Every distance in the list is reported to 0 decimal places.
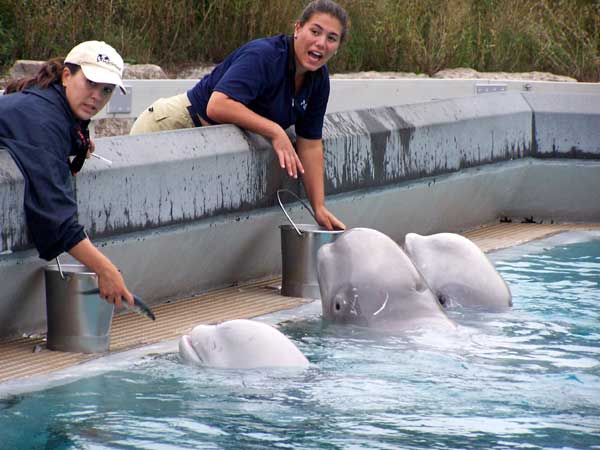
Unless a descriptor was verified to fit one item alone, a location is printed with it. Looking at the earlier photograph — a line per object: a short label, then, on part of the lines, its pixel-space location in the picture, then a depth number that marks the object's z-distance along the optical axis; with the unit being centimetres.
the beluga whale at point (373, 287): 1177
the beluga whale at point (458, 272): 1302
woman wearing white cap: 1020
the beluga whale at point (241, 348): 1005
